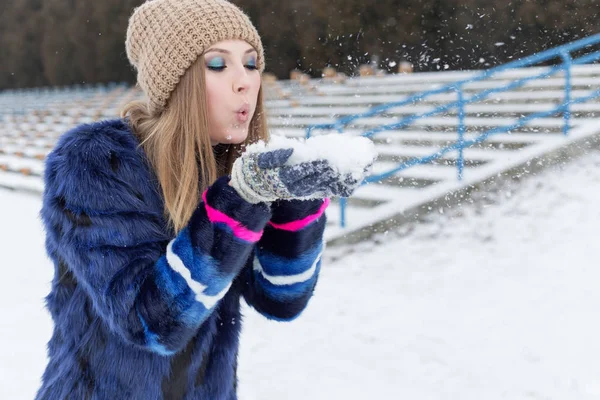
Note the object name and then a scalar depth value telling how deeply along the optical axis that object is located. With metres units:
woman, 1.07
